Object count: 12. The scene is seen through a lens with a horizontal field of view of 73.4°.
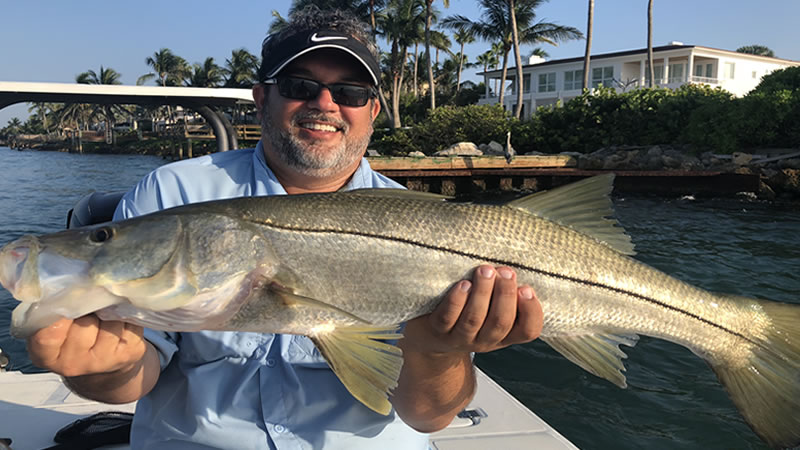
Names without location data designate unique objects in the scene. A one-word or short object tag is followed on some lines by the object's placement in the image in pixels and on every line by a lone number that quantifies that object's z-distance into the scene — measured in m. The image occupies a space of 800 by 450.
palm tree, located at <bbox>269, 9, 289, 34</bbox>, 48.88
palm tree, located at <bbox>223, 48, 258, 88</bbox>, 68.69
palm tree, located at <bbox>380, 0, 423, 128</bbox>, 45.31
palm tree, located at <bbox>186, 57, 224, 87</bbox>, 73.38
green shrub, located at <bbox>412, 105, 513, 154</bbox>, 32.19
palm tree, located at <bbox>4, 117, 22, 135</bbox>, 137.25
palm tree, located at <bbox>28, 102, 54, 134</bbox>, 111.70
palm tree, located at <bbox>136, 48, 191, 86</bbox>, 78.50
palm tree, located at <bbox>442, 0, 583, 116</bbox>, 42.25
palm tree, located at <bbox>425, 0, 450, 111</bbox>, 41.64
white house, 43.91
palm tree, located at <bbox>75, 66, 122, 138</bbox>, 81.38
